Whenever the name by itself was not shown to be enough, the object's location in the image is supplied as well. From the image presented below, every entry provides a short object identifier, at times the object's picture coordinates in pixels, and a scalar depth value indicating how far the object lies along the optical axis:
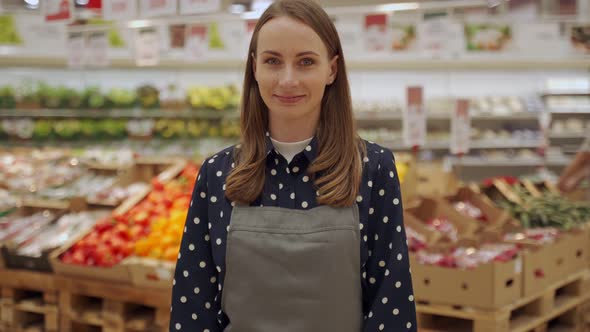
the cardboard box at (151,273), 3.28
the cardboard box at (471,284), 2.84
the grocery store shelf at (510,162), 8.38
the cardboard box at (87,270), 3.43
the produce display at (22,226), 4.07
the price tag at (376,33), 4.50
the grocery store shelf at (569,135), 8.46
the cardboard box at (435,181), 5.02
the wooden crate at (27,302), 3.71
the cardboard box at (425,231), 3.39
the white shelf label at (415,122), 4.56
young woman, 1.45
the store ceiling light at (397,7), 3.67
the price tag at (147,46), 4.96
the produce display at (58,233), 3.87
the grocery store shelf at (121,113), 7.71
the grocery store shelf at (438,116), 8.28
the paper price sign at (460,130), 4.79
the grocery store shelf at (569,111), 8.45
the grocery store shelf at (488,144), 8.34
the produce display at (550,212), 3.88
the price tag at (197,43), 4.74
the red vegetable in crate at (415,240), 3.25
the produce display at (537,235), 3.32
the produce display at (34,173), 4.93
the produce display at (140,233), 3.53
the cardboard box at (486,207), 3.77
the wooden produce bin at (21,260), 3.70
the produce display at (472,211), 4.04
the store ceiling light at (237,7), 9.14
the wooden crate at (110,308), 3.36
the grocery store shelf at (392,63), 7.35
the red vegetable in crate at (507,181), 4.70
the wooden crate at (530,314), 2.89
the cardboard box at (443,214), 3.67
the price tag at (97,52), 4.90
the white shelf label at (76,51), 4.91
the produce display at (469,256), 2.97
